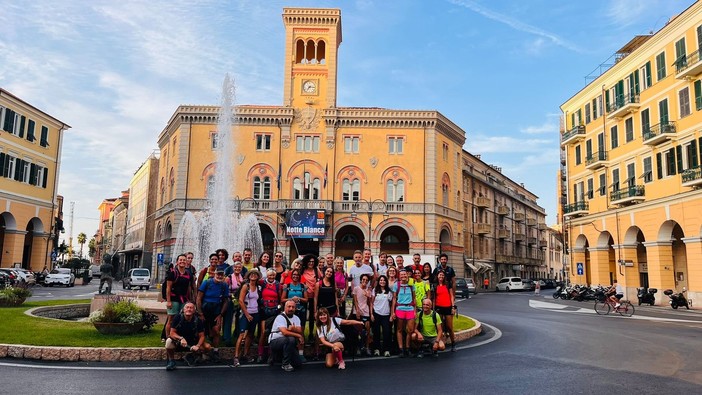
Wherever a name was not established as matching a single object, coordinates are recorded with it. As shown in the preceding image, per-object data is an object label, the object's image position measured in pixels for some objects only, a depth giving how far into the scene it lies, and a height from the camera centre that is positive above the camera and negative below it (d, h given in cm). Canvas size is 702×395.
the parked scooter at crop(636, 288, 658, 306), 2989 -144
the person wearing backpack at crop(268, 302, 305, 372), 951 -133
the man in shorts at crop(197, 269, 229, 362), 1027 -72
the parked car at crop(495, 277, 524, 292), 5475 -167
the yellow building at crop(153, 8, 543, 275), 4497 +837
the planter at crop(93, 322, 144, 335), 1138 -144
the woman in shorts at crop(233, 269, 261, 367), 1002 -89
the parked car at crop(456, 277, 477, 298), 3784 -144
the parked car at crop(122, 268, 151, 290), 3806 -120
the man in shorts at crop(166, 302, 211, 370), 929 -134
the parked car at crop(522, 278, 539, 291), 5566 -169
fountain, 2641 +266
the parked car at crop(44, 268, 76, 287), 4117 -135
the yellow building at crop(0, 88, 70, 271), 3975 +656
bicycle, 2303 -164
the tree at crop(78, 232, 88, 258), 13475 +608
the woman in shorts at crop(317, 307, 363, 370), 968 -135
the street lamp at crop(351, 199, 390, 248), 4492 +528
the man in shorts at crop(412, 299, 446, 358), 1120 -136
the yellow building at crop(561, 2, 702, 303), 2742 +662
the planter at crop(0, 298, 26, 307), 1725 -139
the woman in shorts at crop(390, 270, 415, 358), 1103 -89
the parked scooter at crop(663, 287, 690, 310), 2711 -151
